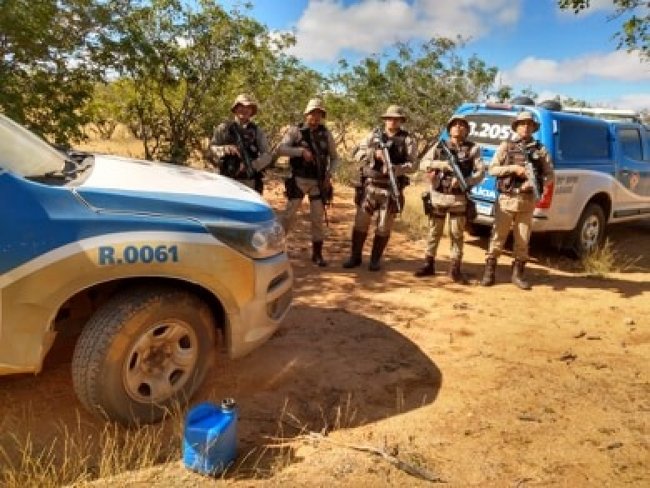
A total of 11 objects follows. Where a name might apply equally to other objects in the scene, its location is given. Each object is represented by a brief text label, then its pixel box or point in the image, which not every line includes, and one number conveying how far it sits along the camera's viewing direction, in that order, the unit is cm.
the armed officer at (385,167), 609
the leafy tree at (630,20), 682
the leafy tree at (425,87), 1549
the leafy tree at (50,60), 572
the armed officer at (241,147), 571
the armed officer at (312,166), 618
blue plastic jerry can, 262
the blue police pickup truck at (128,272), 258
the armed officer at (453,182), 597
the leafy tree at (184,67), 793
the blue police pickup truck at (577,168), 663
